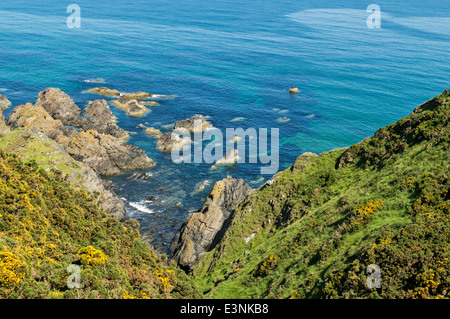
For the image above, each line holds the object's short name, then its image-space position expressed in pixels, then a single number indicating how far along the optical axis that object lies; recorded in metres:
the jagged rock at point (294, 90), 146.25
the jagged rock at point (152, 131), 108.56
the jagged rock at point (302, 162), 57.64
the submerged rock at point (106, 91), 136.75
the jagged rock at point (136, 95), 133.75
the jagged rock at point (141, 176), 86.19
